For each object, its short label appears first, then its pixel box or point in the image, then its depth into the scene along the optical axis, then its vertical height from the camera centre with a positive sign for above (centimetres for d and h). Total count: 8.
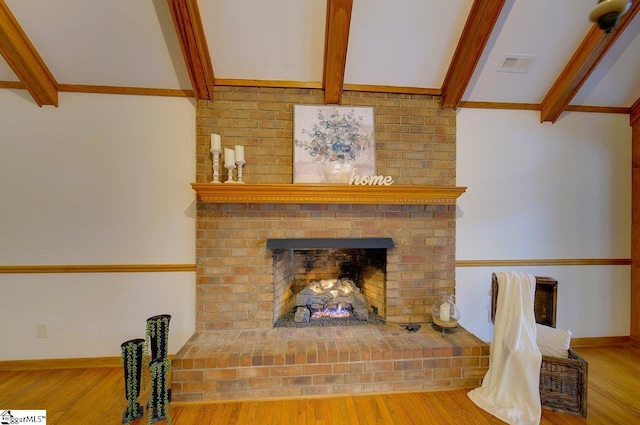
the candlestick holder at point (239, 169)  215 +36
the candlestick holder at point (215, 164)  214 +39
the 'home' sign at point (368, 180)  218 +28
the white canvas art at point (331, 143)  226 +61
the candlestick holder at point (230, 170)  211 +34
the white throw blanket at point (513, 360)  168 -98
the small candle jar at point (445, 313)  217 -83
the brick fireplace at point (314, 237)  188 -42
